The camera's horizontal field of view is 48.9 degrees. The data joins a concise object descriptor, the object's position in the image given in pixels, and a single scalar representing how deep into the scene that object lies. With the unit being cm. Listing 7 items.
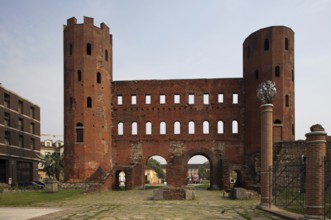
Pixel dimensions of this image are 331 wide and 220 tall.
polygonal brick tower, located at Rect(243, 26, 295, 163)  3078
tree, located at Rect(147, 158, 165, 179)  9704
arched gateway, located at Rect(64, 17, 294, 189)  3147
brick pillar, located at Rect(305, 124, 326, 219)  1048
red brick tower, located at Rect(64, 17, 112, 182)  3169
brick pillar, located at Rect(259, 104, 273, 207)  1583
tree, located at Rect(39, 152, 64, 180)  5038
